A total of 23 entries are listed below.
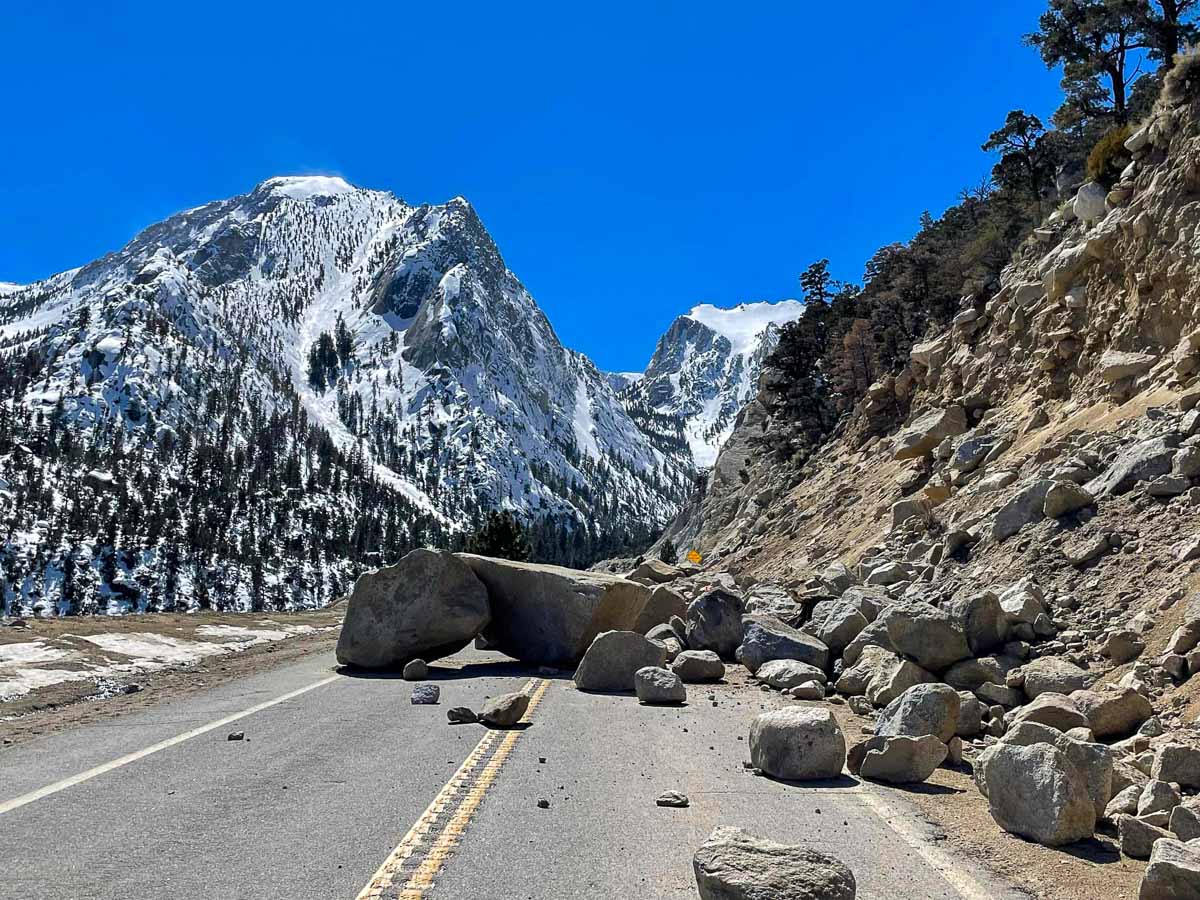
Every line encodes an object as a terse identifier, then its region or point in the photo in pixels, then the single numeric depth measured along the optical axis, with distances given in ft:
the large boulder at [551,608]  66.23
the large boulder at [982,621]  39.70
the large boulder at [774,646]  52.13
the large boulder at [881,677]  39.45
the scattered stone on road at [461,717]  39.34
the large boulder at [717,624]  62.75
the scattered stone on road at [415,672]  57.52
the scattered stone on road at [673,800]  25.12
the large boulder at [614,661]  52.31
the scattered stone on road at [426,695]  45.42
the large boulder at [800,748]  29.12
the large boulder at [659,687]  46.21
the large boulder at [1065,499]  47.39
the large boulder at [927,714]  30.78
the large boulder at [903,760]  28.45
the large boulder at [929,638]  39.19
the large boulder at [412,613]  63.05
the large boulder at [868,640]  47.09
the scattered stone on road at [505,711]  38.06
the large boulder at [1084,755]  23.03
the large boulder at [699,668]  54.75
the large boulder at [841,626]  51.29
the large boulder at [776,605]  64.90
